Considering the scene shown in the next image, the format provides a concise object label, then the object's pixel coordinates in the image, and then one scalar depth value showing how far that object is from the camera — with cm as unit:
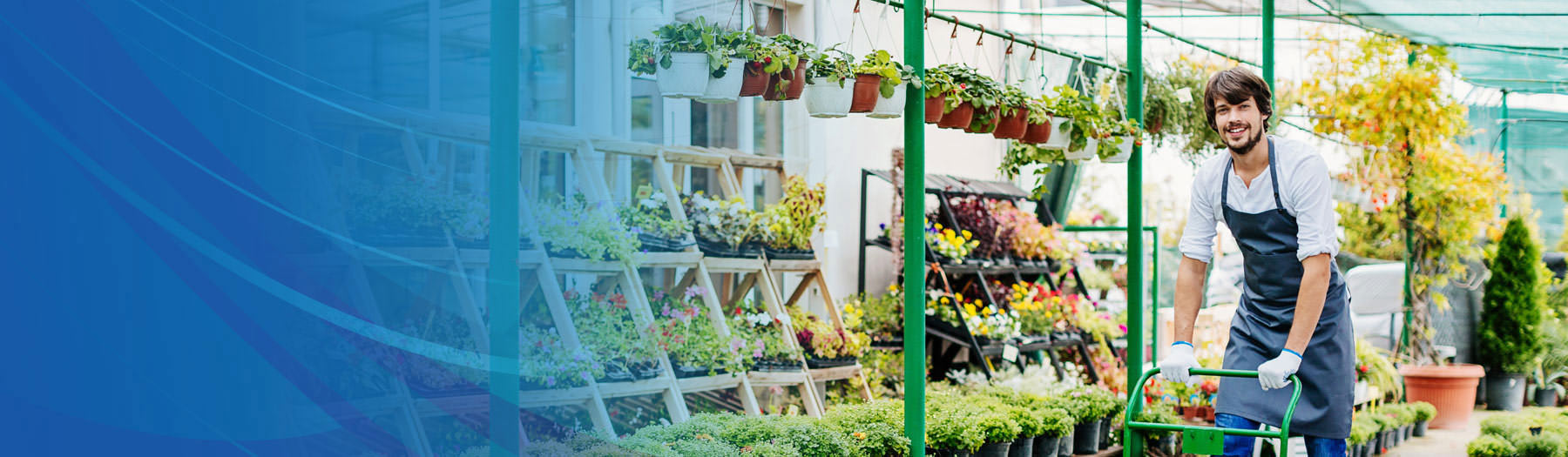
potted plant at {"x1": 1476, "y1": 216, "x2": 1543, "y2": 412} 895
